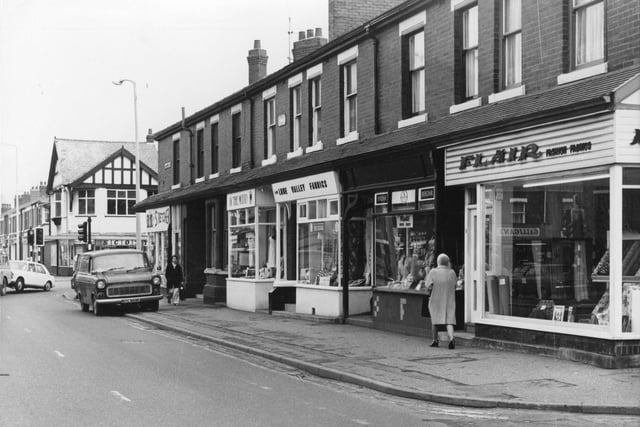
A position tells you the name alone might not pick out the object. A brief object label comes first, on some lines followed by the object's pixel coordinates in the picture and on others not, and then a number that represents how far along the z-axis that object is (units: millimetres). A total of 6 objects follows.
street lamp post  34562
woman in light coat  14844
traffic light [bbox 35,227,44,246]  42594
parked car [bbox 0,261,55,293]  43469
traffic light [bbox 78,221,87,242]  34172
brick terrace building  12367
